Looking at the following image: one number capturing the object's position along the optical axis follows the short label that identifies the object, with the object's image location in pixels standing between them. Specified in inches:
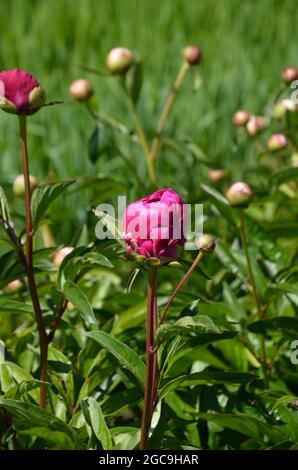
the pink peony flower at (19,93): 45.0
